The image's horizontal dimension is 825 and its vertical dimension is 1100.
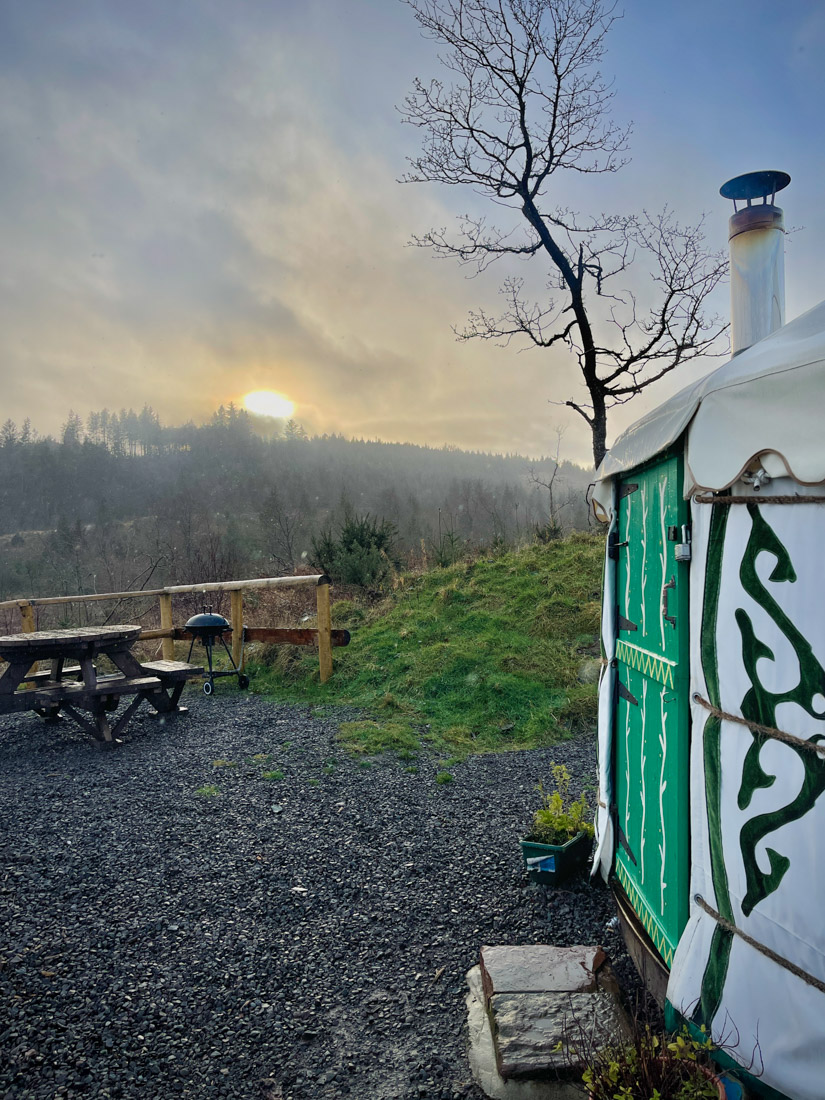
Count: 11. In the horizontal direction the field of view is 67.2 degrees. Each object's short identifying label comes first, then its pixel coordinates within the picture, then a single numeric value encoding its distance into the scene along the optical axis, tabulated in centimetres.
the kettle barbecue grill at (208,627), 694
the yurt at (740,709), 159
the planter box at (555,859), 322
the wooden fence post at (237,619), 823
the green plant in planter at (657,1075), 167
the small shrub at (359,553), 1216
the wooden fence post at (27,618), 753
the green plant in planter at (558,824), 339
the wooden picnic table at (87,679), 543
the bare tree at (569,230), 1263
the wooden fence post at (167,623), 837
